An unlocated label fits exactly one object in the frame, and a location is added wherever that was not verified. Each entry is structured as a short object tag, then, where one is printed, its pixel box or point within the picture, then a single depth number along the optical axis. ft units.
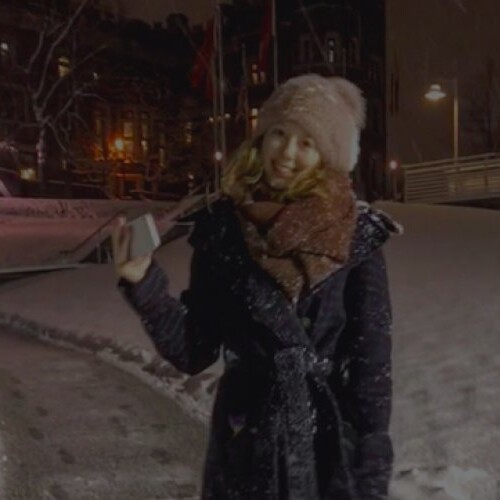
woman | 7.30
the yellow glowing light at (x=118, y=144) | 162.57
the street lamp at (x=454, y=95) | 105.81
